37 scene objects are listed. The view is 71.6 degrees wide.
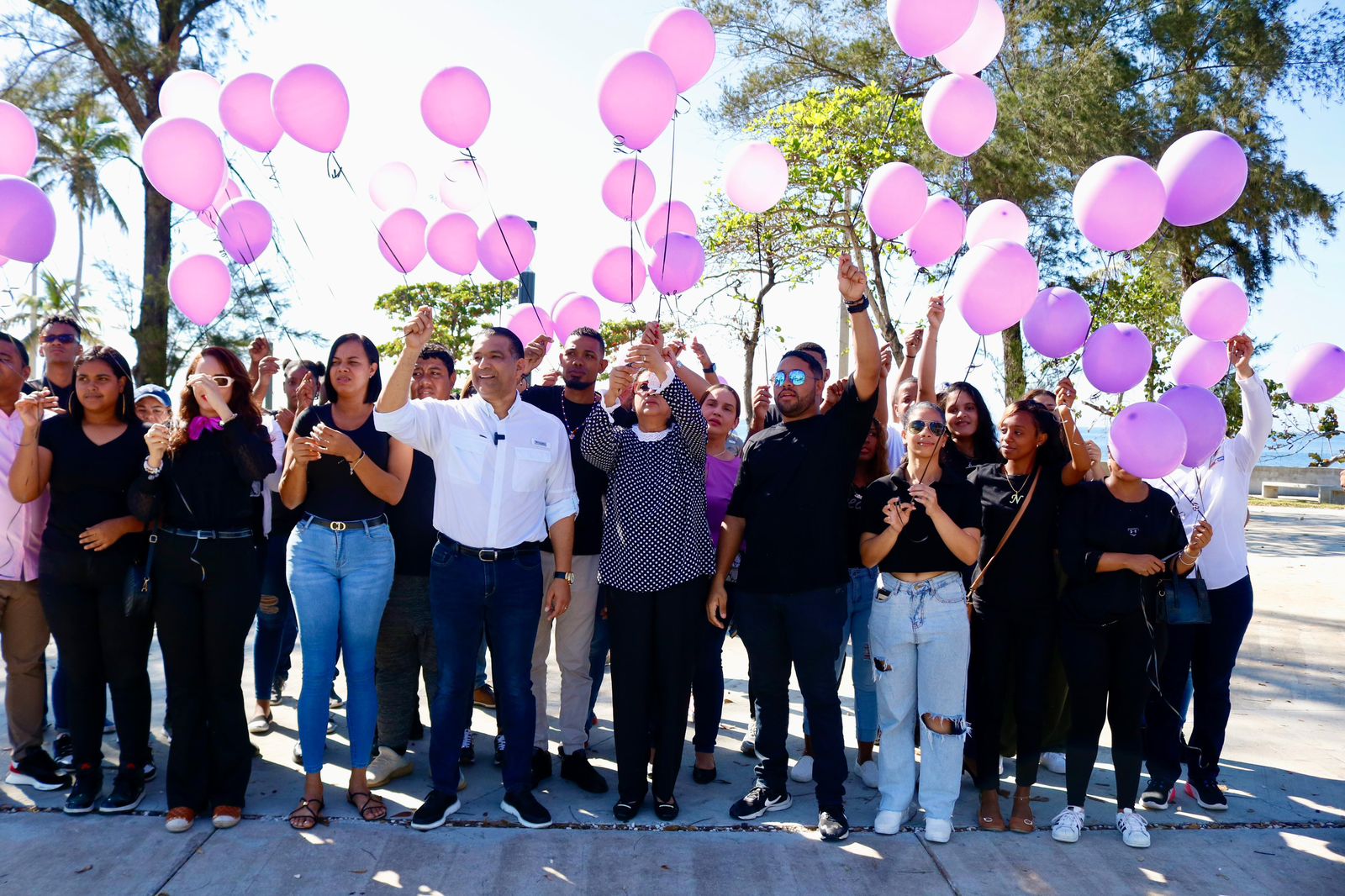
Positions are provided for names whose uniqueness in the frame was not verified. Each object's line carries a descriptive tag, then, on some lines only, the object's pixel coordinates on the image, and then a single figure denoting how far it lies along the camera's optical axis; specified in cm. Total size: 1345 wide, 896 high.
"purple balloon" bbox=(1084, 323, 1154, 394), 441
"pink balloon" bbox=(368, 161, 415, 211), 598
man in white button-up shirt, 371
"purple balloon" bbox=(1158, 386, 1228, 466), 391
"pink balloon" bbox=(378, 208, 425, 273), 563
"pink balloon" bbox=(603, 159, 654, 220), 521
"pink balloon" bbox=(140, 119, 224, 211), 462
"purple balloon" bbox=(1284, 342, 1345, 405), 436
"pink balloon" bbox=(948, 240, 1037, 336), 432
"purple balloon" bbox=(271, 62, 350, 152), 467
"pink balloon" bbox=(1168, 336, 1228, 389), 462
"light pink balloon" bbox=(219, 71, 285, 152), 503
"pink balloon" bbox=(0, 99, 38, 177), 492
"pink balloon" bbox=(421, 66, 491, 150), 476
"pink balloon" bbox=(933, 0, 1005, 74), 512
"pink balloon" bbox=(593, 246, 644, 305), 562
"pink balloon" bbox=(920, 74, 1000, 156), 512
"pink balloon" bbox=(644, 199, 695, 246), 542
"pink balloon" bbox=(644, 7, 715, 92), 479
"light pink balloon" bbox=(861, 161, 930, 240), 514
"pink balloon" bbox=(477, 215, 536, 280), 559
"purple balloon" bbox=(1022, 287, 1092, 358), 453
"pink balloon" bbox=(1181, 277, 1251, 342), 447
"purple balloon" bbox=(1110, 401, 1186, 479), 355
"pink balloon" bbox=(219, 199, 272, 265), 540
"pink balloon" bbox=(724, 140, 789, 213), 551
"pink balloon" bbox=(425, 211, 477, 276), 562
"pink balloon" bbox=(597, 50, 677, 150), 445
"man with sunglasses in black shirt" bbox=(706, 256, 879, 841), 372
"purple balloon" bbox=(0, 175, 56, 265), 443
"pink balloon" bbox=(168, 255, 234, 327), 530
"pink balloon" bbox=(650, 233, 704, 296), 534
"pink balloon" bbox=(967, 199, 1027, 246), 493
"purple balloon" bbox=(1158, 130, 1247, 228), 439
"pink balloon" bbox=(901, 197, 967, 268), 546
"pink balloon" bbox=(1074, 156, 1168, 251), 433
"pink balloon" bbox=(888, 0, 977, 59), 456
